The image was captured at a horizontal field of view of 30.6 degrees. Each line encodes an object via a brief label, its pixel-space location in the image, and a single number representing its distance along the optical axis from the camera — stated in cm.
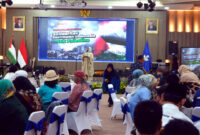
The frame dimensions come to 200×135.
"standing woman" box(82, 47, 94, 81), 1545
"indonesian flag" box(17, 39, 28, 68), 1641
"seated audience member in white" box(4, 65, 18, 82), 836
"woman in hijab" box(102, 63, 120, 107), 1061
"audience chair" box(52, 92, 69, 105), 564
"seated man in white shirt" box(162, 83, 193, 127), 316
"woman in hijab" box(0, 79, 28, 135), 378
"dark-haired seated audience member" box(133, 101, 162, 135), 206
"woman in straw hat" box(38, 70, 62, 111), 575
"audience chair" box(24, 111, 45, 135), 363
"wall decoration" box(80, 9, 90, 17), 1844
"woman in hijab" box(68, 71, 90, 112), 681
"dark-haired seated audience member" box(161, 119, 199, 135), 163
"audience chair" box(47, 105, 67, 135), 431
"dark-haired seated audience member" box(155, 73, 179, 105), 362
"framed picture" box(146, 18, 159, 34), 1839
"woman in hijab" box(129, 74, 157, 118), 485
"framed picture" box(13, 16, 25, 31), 1874
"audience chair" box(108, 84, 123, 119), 853
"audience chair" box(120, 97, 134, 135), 540
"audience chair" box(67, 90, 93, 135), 668
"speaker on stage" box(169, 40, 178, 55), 1777
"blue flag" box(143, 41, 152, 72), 1778
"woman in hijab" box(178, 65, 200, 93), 585
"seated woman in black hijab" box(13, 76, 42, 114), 423
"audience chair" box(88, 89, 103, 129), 706
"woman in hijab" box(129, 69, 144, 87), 663
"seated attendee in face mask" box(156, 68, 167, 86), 771
